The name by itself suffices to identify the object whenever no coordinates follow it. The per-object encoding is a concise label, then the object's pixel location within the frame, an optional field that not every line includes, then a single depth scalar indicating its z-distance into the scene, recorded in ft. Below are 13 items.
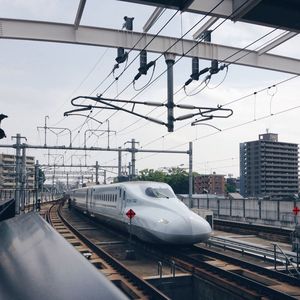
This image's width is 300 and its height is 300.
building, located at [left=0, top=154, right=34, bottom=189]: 446.52
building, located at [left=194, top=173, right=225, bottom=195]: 459.32
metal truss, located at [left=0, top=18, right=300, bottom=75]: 41.34
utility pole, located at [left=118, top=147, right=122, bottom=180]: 125.38
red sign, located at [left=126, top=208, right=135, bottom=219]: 52.16
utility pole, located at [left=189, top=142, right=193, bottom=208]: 89.80
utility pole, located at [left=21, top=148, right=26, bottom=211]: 75.95
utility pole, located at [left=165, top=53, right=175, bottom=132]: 45.16
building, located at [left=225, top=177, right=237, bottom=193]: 509.23
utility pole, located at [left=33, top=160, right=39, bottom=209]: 89.01
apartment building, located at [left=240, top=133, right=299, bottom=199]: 488.85
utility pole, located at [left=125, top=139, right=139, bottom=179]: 106.30
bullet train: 47.41
